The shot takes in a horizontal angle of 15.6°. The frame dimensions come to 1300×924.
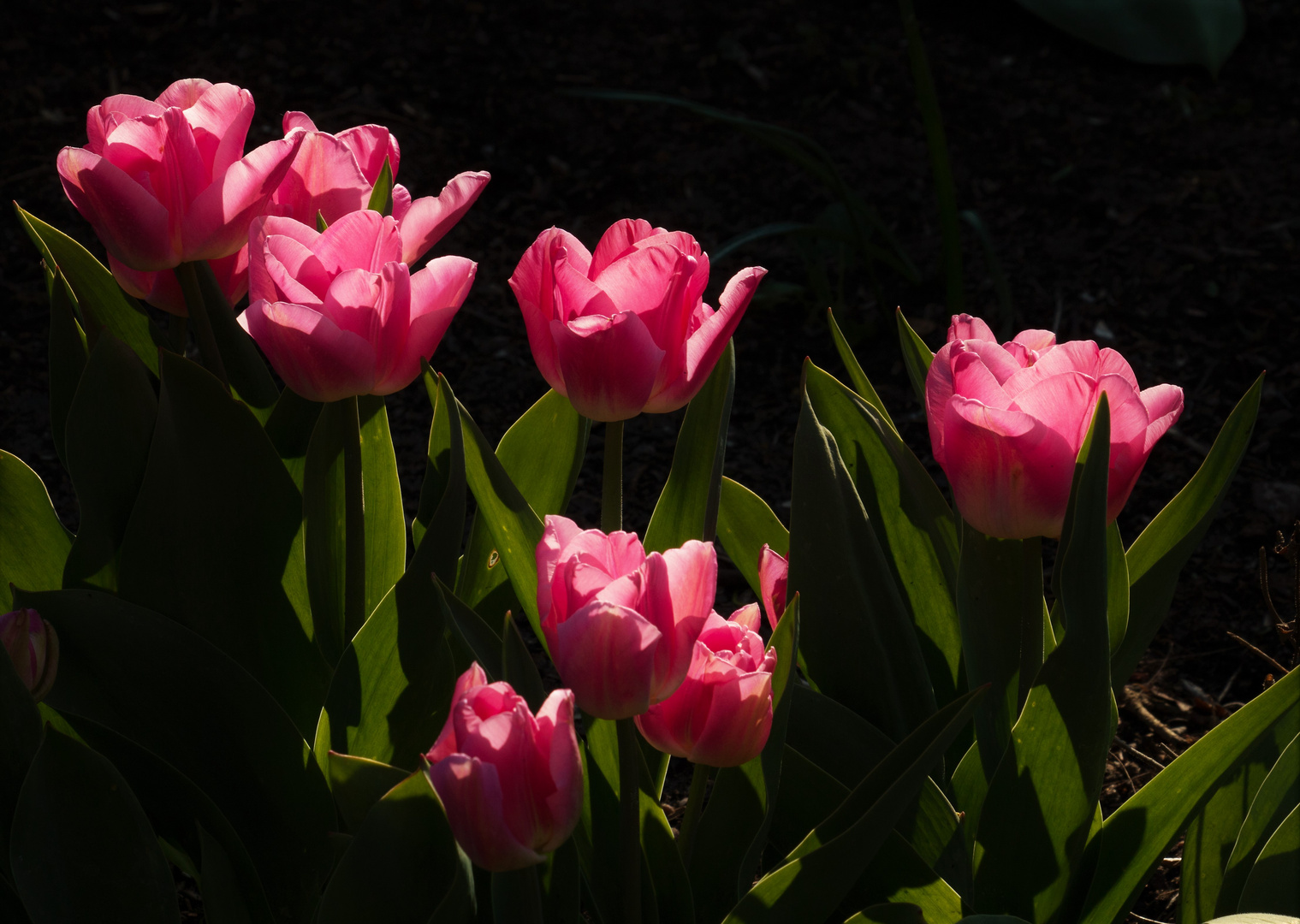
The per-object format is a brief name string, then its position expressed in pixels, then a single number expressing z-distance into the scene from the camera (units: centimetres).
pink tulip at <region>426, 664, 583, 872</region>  131
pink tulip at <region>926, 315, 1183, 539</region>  140
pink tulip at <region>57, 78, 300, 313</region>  145
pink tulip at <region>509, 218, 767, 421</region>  141
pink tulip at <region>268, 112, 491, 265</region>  147
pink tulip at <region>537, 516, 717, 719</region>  133
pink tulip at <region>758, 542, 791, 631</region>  144
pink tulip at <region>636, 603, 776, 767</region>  136
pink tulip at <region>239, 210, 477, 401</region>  141
